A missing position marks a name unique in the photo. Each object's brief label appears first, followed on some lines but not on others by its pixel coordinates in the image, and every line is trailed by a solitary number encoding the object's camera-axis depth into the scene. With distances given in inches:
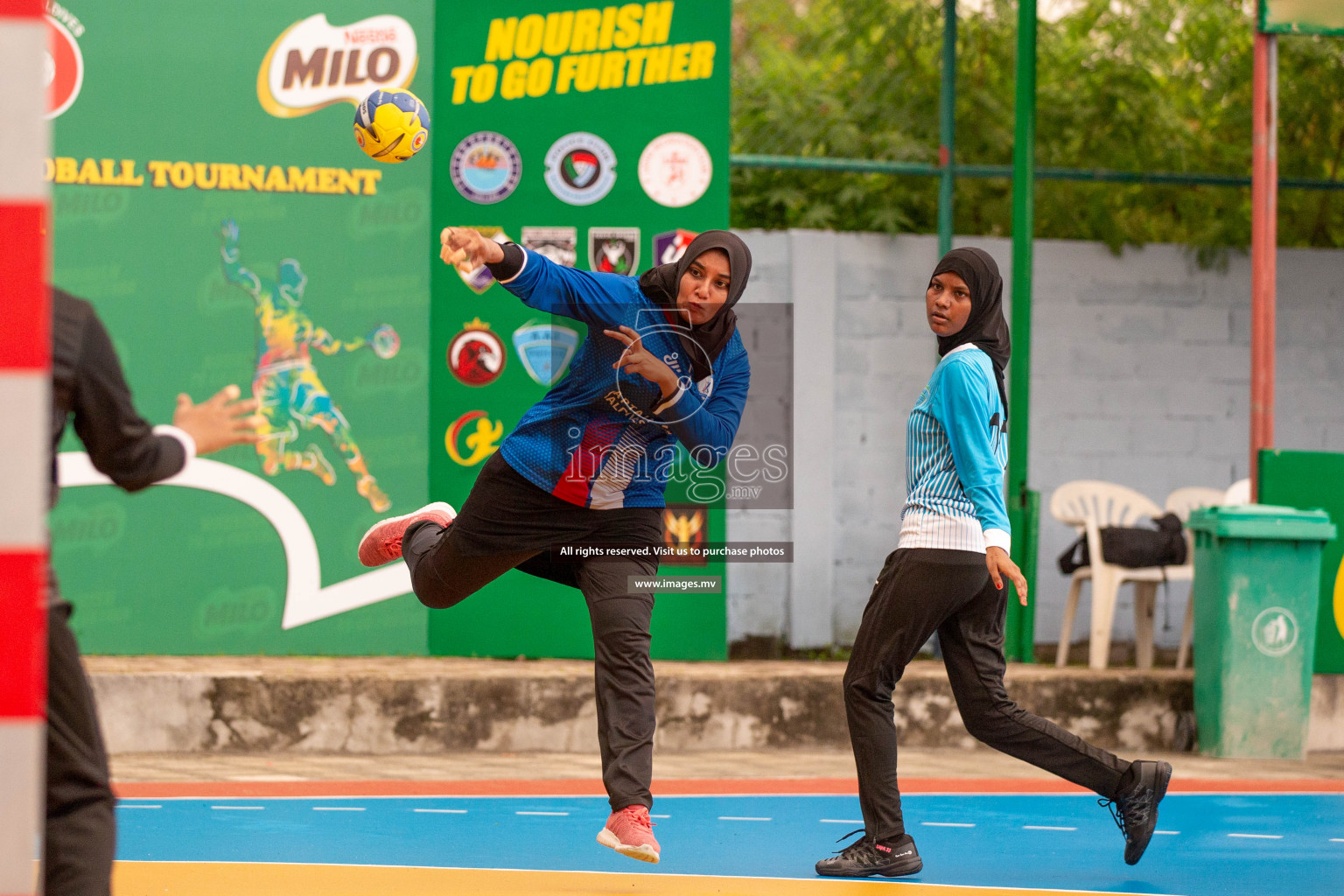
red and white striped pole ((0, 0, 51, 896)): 201.0
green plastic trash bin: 644.7
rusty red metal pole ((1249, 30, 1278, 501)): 673.0
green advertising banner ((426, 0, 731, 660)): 695.7
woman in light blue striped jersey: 412.2
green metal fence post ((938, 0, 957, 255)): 776.9
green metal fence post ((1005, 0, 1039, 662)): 725.9
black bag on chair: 706.8
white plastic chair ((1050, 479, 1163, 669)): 713.0
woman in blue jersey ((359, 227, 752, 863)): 397.7
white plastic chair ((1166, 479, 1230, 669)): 794.8
